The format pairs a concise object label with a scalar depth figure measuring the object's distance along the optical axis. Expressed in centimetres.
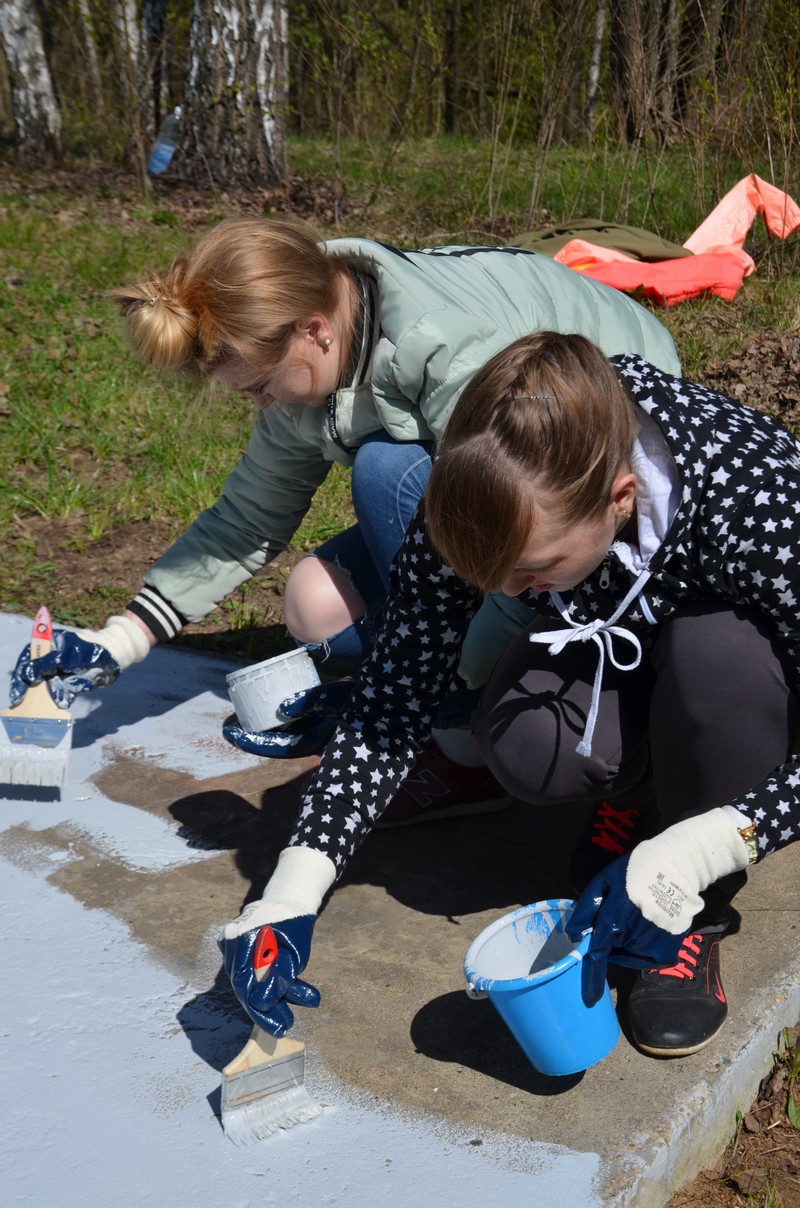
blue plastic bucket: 146
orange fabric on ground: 427
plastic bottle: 756
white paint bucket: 220
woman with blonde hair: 208
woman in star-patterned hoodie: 148
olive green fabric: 441
